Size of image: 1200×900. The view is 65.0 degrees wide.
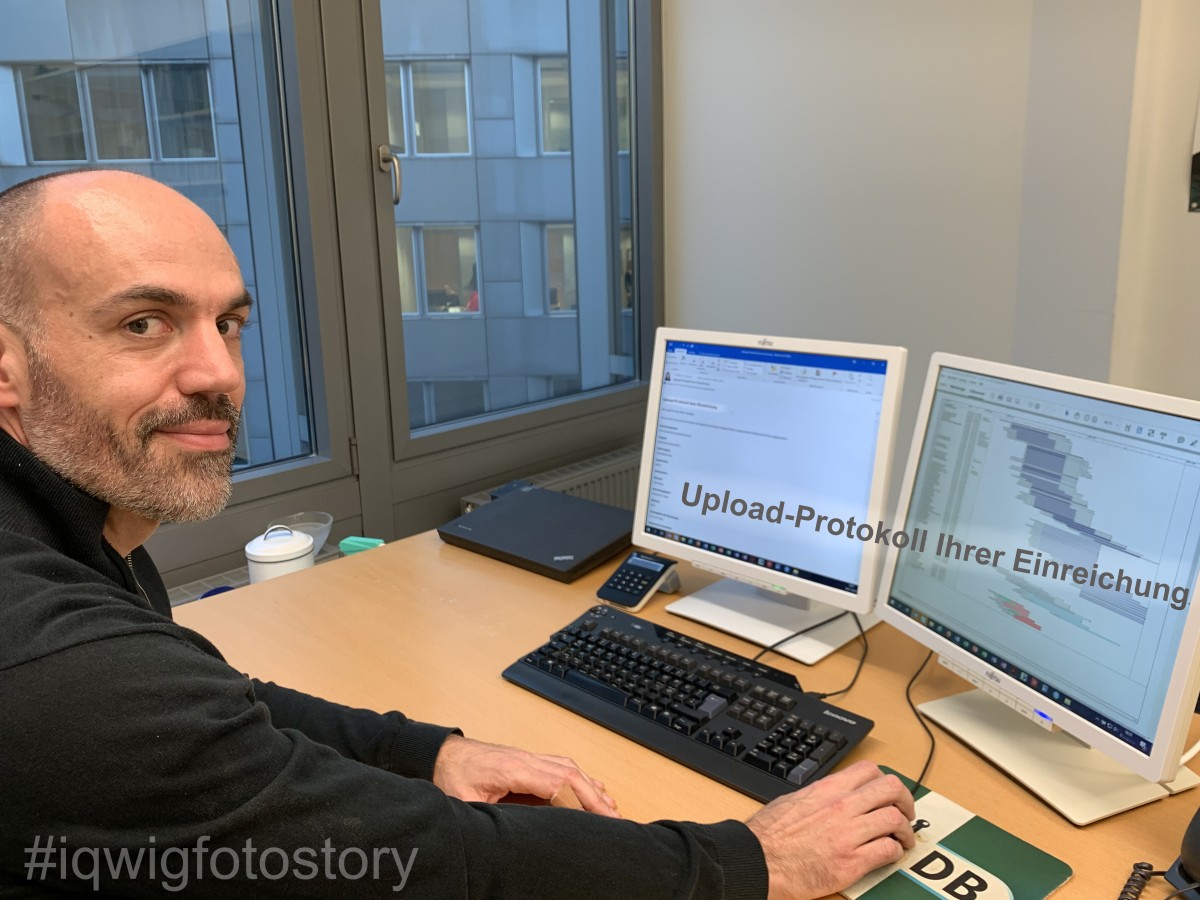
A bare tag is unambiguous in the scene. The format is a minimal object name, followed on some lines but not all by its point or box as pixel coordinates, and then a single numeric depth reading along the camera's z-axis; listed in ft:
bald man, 2.35
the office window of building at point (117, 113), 6.05
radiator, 9.01
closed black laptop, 5.60
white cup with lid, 5.87
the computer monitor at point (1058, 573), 3.06
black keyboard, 3.61
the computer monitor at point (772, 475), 4.40
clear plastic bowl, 6.56
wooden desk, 3.30
